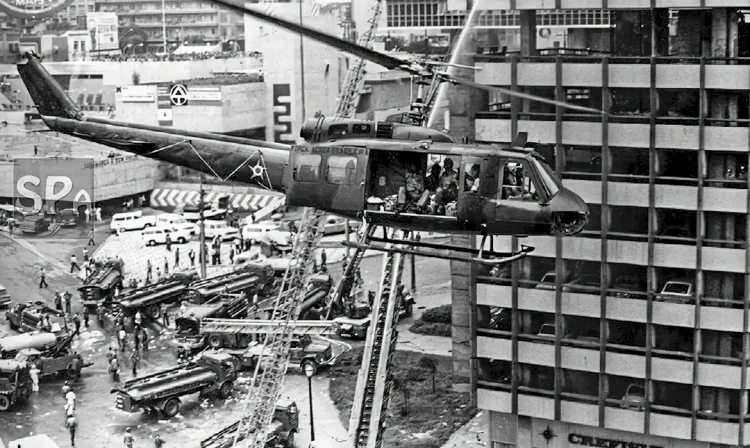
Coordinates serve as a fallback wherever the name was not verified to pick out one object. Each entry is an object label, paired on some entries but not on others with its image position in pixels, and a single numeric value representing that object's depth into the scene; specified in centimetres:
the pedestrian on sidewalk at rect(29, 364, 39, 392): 6319
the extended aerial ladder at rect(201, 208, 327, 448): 5381
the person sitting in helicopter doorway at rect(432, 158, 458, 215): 3869
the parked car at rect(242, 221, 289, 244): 9519
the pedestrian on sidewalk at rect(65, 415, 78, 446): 5644
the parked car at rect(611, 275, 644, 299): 4594
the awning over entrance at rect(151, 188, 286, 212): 10712
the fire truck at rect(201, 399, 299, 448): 5403
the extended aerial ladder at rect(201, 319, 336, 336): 6041
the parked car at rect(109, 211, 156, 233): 9756
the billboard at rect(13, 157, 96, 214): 9169
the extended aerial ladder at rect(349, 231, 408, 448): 4731
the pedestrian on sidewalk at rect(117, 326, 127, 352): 7072
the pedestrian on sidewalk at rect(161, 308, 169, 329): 7494
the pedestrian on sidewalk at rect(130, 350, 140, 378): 6581
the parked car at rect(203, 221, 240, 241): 9650
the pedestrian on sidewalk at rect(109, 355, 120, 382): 6500
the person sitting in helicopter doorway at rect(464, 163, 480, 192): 3797
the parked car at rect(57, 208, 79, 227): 9050
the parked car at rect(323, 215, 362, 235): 9931
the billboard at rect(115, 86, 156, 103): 11489
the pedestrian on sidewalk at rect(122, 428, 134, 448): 5497
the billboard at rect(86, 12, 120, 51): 15325
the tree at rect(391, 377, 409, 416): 5939
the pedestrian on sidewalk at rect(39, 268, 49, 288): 8256
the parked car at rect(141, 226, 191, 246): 9394
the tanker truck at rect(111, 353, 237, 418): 5838
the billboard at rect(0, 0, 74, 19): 10175
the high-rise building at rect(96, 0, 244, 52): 17250
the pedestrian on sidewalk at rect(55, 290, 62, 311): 7718
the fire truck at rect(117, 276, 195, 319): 7438
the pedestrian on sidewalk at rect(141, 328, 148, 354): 7006
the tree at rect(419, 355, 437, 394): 6512
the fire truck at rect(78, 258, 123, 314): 7788
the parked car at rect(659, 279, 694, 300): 4547
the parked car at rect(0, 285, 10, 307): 7969
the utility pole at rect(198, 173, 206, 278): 8375
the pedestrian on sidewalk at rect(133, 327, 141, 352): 6881
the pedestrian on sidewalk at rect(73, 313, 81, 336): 7261
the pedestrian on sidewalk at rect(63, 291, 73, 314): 7765
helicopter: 3769
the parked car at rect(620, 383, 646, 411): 4659
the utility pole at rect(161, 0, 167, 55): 16170
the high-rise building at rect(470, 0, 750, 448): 4466
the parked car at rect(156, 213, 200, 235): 9626
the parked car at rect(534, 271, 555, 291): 4706
